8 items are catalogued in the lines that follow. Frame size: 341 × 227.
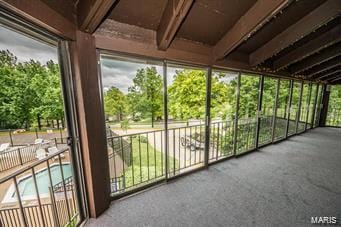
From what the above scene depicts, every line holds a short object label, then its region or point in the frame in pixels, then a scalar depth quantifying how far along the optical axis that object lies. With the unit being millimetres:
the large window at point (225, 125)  3168
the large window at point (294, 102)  4477
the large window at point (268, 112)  3877
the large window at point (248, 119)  3566
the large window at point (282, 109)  4191
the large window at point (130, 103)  1845
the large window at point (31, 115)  951
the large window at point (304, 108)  4924
